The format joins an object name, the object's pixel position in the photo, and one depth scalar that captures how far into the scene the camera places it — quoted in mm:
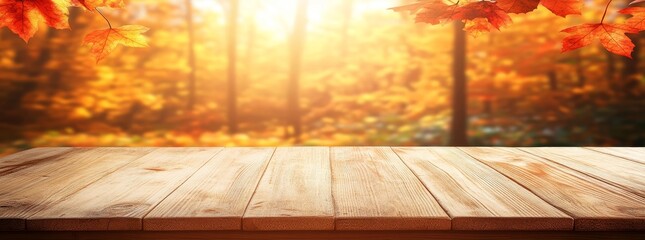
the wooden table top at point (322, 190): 1002
